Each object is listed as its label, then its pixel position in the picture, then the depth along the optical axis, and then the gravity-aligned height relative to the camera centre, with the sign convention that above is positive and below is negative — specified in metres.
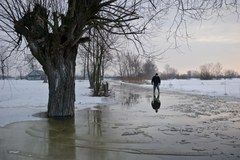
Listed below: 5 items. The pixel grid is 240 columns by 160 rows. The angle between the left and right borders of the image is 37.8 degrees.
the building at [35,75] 135.50 +1.42
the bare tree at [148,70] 104.39 +2.38
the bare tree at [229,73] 134.50 +1.22
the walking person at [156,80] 29.35 -0.25
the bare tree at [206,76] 91.31 +0.13
